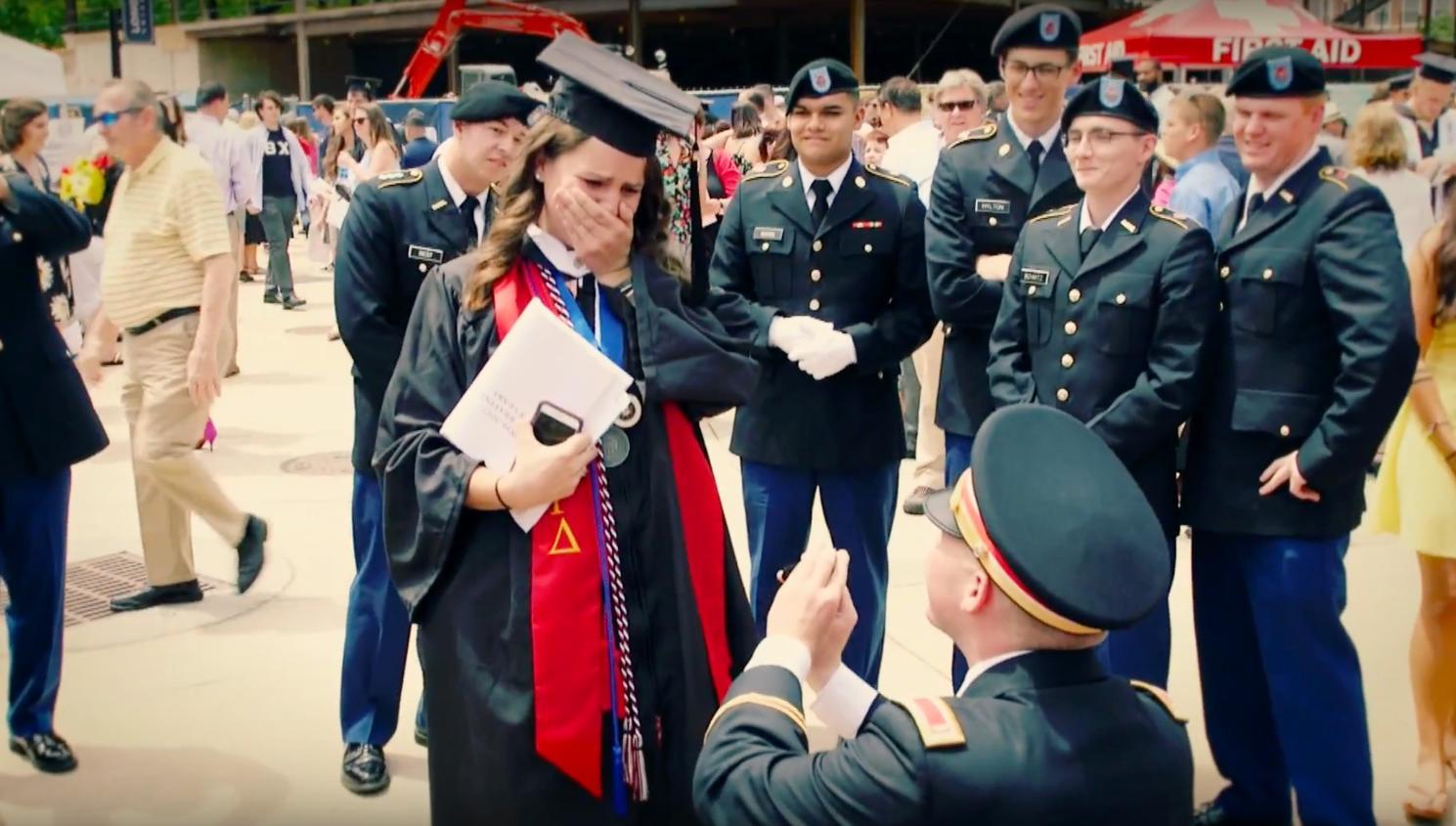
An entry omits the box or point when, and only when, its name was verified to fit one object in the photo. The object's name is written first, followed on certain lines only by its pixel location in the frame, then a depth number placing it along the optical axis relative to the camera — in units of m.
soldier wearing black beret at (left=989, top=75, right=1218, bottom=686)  3.67
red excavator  26.97
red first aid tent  19.22
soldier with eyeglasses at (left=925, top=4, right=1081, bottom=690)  4.39
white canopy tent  10.28
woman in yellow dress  3.93
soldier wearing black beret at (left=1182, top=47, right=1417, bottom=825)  3.44
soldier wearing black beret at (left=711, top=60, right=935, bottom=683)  4.49
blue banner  28.52
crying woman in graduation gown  2.44
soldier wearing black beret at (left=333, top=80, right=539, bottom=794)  4.01
